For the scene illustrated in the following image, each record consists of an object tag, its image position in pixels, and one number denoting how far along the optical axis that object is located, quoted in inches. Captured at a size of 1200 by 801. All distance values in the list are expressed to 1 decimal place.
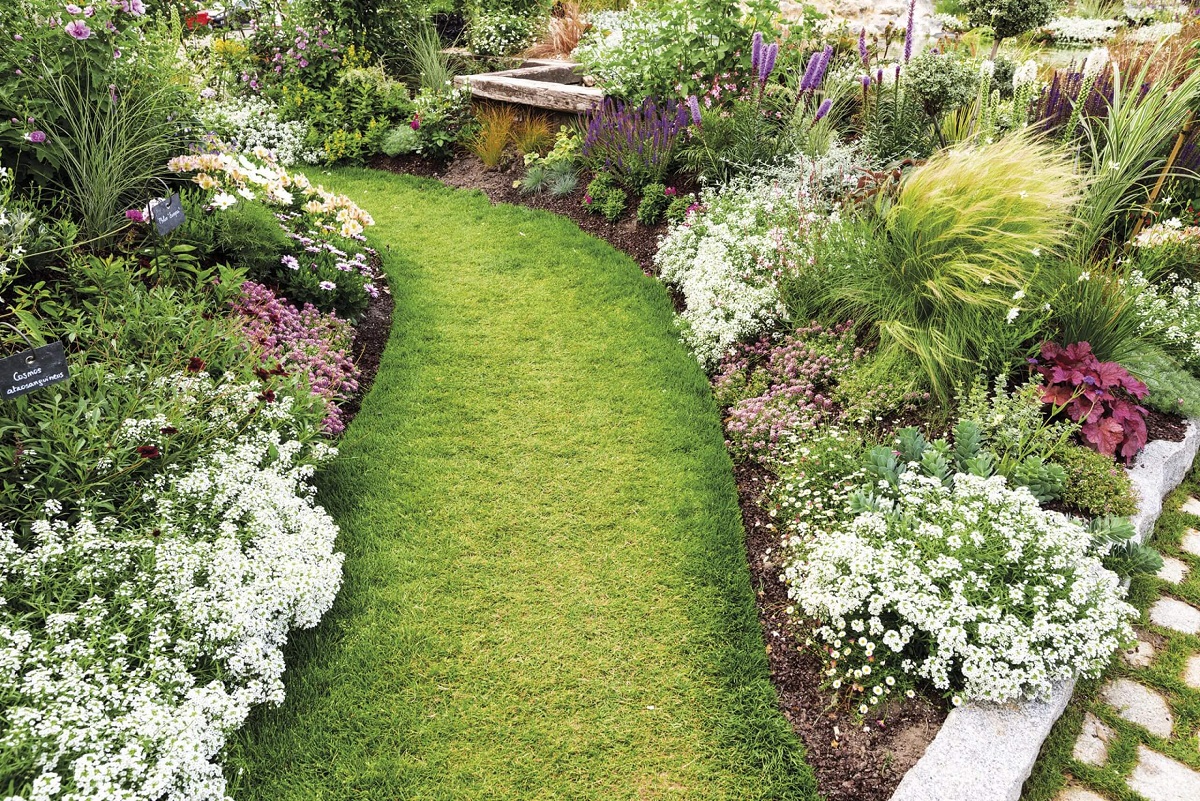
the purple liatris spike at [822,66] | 218.2
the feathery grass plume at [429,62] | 339.6
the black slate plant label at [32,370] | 103.1
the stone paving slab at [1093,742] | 103.9
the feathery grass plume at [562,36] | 392.8
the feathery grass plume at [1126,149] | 178.5
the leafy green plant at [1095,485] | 128.5
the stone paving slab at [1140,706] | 107.9
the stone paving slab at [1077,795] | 99.3
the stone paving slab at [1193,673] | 113.7
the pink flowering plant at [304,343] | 161.5
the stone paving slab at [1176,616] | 123.0
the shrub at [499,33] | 384.5
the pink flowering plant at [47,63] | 153.7
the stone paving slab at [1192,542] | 138.3
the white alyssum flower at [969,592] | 103.0
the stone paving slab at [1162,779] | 98.6
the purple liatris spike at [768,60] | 222.7
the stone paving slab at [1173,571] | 131.8
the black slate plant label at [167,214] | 142.0
